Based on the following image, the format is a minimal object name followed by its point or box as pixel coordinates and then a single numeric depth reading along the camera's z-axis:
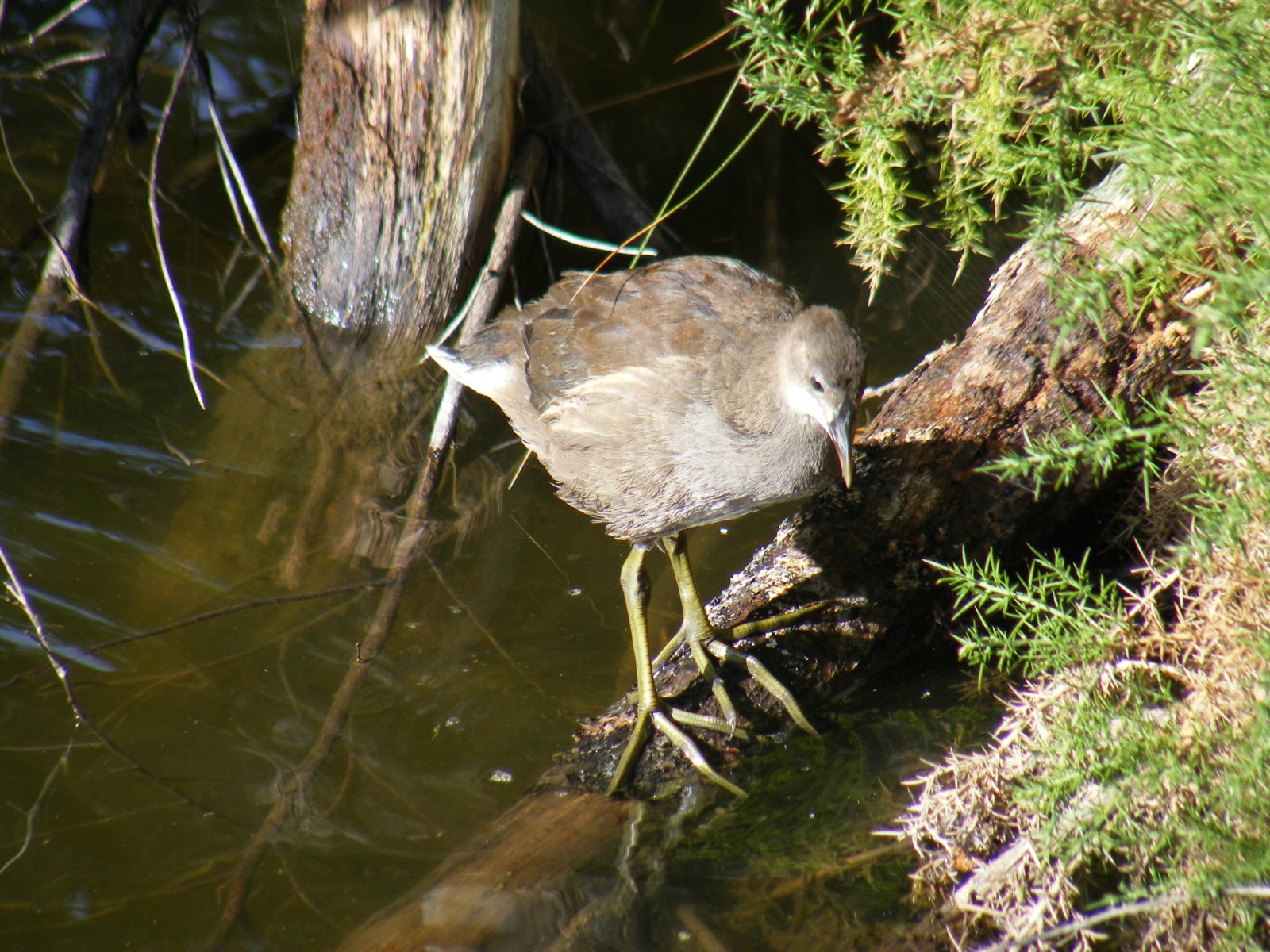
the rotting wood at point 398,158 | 8.38
